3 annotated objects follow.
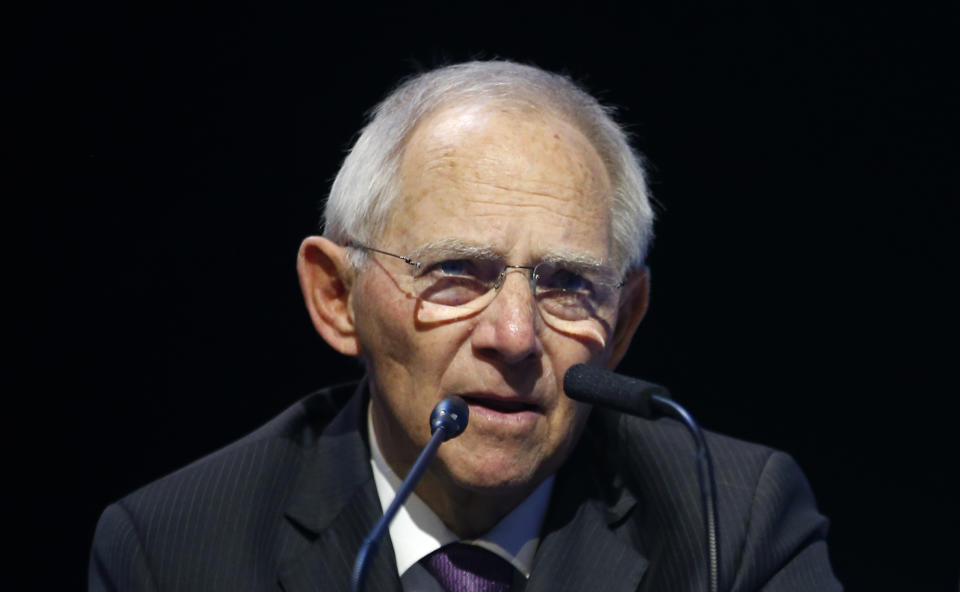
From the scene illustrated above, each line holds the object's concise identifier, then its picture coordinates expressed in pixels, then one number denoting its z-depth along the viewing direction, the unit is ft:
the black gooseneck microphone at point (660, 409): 10.17
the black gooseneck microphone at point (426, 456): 10.06
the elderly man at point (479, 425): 10.55
